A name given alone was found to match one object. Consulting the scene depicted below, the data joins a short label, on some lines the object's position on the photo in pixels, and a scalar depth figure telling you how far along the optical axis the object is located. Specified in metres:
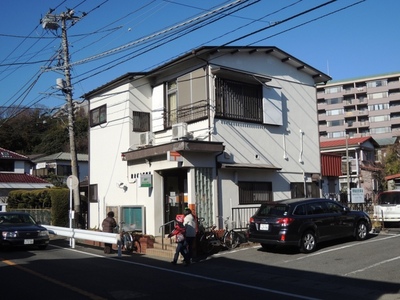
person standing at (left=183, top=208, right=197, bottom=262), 13.09
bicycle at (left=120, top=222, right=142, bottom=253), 15.78
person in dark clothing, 15.36
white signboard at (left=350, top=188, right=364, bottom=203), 20.78
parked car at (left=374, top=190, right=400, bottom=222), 19.94
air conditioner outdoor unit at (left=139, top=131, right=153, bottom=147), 18.59
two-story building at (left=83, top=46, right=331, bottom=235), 16.22
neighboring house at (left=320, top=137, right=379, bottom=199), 41.25
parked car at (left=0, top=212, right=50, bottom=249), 14.96
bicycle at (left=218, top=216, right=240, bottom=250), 15.02
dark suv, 13.15
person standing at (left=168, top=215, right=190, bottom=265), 12.75
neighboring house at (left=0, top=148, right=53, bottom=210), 39.28
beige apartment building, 78.38
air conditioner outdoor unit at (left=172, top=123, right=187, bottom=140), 16.44
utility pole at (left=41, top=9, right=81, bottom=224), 20.62
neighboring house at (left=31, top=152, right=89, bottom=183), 50.81
